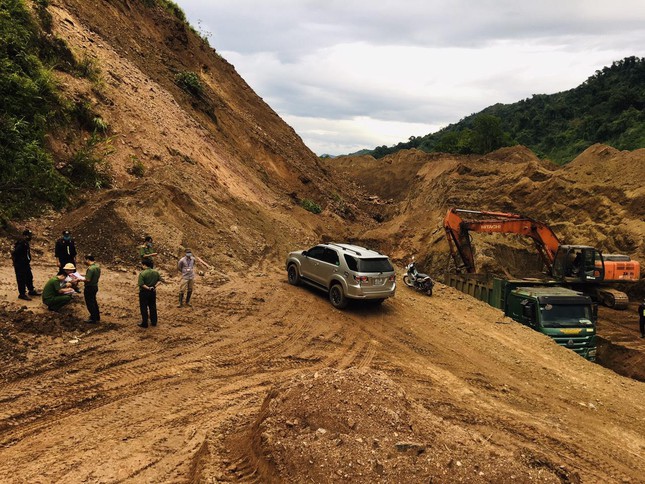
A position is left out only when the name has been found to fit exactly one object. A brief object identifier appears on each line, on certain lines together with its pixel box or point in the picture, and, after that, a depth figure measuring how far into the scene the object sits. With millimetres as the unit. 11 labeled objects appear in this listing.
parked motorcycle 15930
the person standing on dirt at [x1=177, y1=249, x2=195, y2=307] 11195
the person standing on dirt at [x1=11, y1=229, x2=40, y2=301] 9453
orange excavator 17838
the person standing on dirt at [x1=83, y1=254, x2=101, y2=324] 9211
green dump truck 12703
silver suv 12344
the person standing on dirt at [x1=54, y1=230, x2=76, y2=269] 10781
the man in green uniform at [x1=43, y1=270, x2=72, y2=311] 9297
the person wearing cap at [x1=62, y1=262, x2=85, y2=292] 9538
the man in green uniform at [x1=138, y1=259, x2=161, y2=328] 9453
